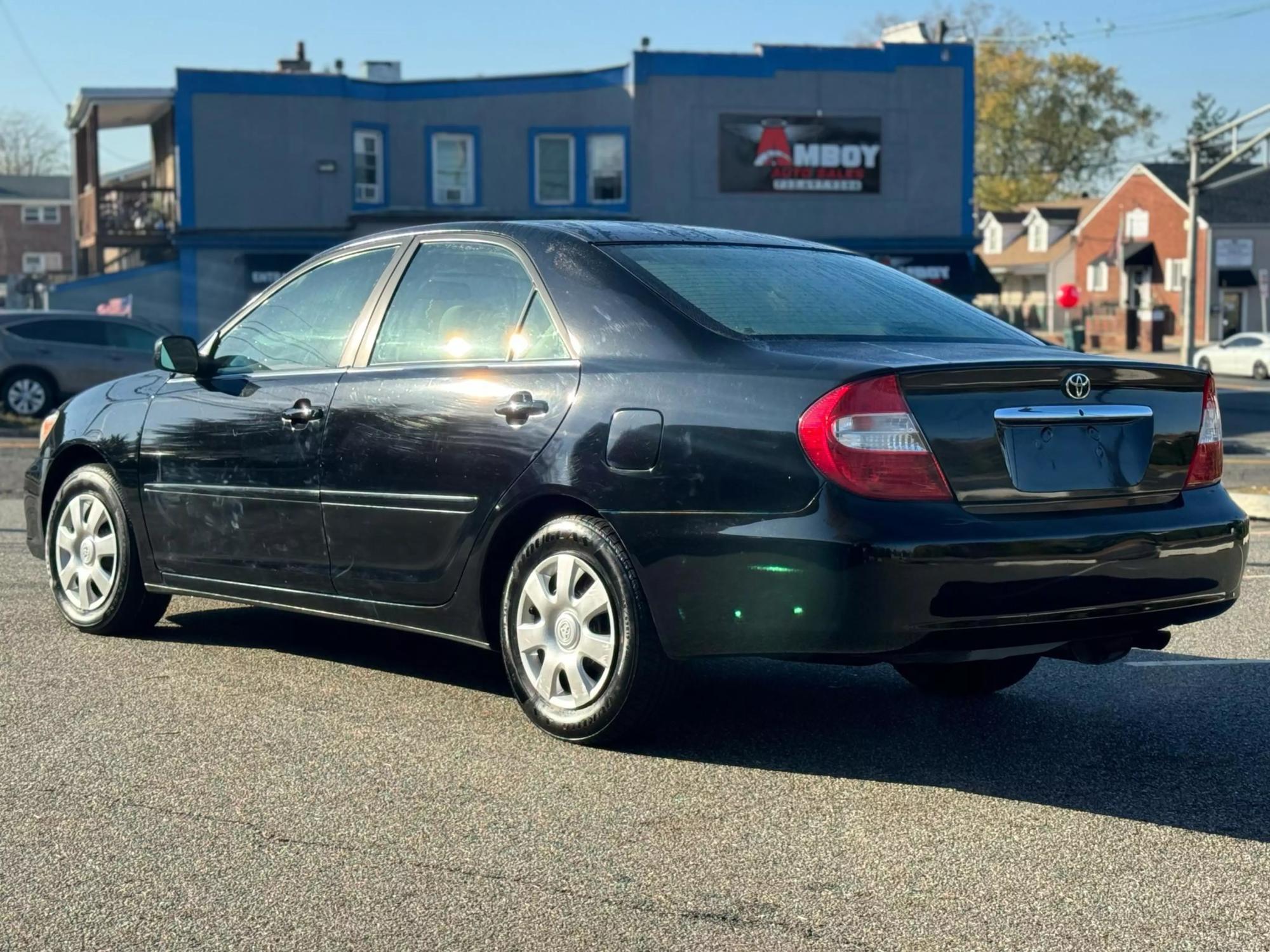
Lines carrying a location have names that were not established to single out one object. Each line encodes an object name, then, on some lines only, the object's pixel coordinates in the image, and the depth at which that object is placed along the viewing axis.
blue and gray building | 38.66
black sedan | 4.49
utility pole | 26.75
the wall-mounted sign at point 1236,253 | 70.44
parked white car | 47.47
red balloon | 59.56
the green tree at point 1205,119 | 108.75
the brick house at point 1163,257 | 67.44
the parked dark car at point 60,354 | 23.09
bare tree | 112.81
